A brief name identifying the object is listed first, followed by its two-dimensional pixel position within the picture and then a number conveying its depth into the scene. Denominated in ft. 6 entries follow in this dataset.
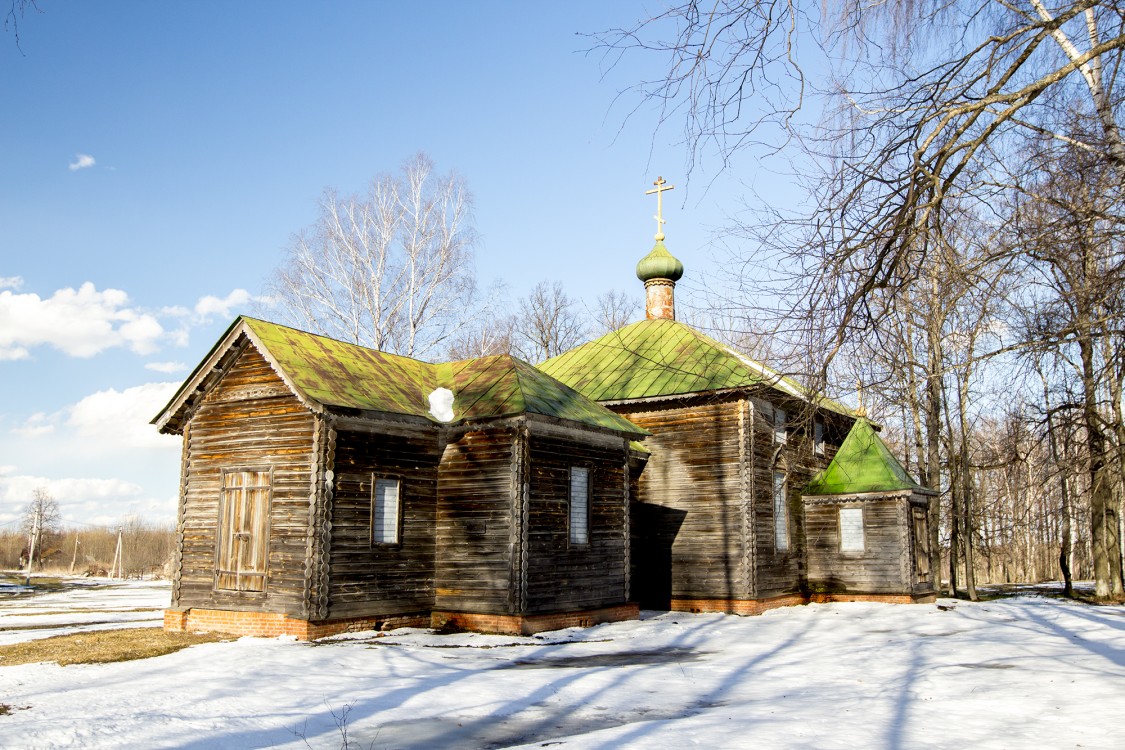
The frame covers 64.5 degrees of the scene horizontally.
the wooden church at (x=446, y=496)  52.75
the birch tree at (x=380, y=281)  99.04
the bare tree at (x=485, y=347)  128.85
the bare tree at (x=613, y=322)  148.07
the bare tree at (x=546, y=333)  150.92
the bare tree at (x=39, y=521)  229.86
